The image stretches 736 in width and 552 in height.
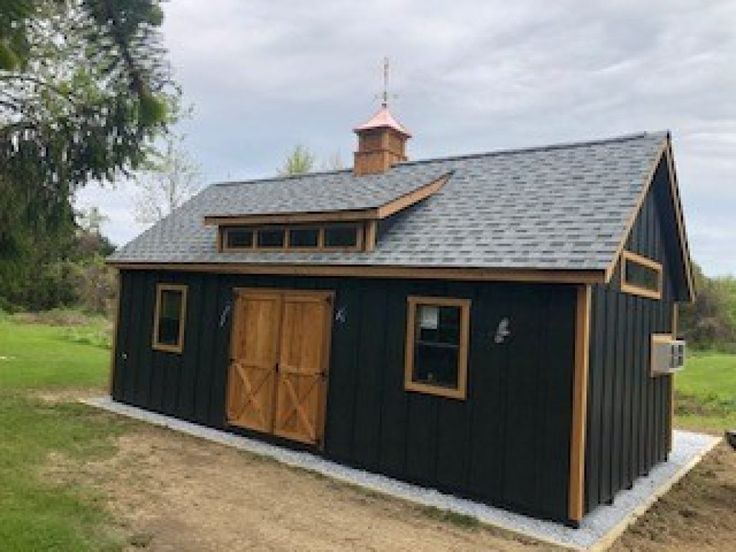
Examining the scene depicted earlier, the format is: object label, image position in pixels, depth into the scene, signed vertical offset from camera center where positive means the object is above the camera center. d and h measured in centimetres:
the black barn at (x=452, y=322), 757 -6
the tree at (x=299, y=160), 3659 +883
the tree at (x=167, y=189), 3478 +636
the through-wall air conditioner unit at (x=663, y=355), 969 -34
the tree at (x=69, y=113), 213 +76
